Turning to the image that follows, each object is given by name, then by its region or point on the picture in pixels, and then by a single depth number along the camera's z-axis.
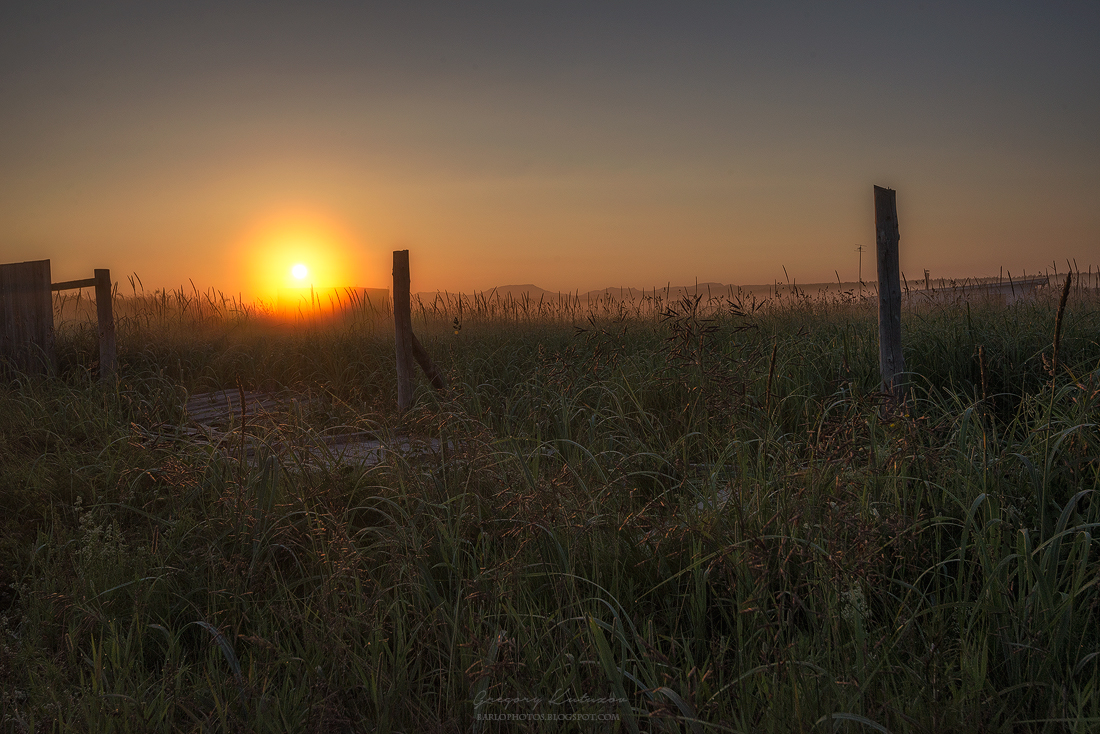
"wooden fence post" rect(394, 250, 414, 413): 5.89
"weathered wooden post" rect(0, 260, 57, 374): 8.26
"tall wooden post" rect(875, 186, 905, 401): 4.63
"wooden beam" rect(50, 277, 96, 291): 7.95
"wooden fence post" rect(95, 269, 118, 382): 7.34
